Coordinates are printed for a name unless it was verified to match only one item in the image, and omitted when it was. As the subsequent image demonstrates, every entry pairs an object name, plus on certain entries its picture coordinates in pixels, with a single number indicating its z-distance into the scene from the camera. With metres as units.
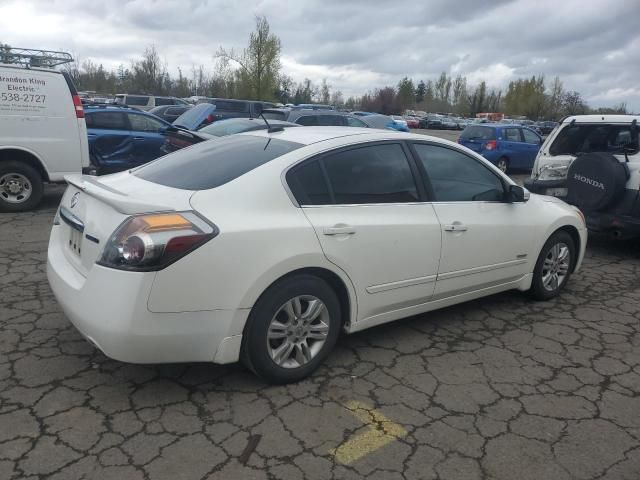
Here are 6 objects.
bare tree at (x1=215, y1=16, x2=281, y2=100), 36.66
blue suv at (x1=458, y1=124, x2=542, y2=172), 14.72
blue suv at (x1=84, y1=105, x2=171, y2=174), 9.53
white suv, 5.96
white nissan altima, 2.73
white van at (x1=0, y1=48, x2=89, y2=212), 7.07
